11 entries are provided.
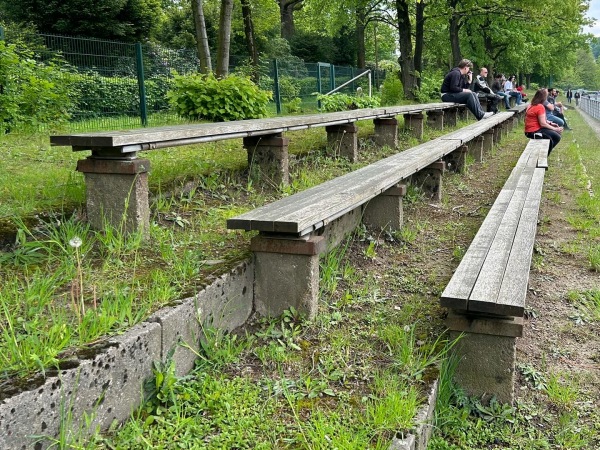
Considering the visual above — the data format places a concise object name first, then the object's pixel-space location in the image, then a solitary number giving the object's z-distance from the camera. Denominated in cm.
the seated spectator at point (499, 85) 2309
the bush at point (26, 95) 756
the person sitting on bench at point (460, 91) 1264
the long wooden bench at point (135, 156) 325
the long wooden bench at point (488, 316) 271
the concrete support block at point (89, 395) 181
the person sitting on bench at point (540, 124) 1091
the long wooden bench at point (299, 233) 300
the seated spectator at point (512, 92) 2813
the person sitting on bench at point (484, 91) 1527
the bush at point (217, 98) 809
